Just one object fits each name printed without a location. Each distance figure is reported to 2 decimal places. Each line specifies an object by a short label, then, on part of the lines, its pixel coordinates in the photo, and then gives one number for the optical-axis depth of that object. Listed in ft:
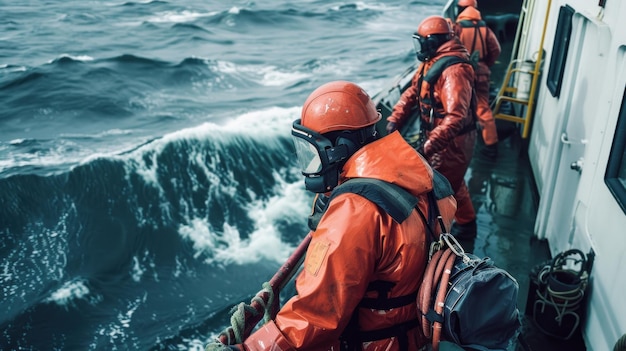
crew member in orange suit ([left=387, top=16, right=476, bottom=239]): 14.24
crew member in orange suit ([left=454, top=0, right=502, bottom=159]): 21.50
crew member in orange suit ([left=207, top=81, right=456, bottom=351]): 6.19
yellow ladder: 20.74
